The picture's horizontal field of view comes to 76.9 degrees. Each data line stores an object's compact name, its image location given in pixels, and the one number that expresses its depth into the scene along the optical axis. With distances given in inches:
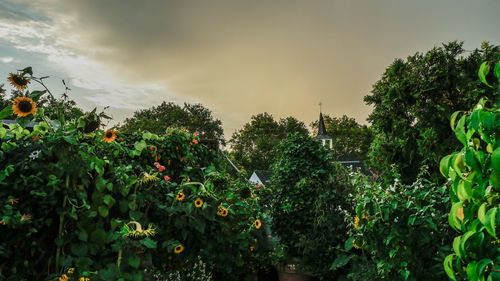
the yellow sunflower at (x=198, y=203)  78.5
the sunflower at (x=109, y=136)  67.2
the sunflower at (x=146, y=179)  70.2
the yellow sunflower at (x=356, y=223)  105.6
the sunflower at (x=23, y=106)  55.6
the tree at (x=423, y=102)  242.5
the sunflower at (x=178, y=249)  79.3
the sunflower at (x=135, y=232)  61.3
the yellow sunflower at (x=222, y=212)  85.4
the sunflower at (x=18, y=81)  56.9
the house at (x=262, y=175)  724.0
